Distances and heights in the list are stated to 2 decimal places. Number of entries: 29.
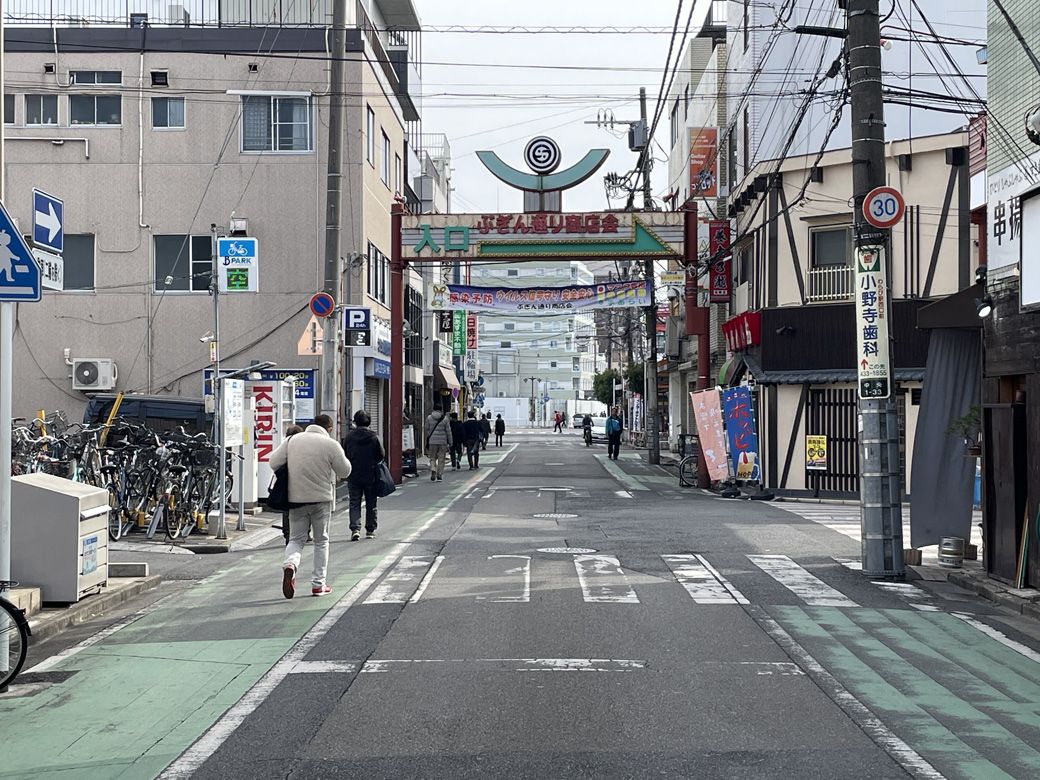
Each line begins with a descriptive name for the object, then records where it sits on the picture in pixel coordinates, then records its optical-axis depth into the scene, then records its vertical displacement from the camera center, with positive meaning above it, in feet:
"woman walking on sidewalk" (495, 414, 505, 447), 190.08 -2.96
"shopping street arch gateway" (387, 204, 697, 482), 97.14 +14.22
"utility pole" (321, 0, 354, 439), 72.49 +12.97
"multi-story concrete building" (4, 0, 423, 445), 104.01 +20.02
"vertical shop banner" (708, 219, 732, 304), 101.30 +12.63
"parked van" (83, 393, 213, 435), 74.54 +0.06
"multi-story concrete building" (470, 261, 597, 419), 411.75 +18.64
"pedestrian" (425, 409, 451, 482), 100.94 -2.39
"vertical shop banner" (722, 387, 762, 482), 87.30 -1.88
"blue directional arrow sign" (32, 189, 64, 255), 28.53 +4.66
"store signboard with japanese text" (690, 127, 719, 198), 124.06 +26.96
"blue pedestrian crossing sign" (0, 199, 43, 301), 26.61 +3.28
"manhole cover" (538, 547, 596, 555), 48.93 -5.82
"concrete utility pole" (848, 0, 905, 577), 44.57 +7.61
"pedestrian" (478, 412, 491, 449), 142.08 -2.27
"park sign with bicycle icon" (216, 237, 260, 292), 63.57 +8.01
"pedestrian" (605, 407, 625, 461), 144.15 -2.91
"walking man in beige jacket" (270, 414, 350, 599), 38.70 -2.46
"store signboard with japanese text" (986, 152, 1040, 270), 39.27 +7.03
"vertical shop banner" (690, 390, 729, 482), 88.69 -1.68
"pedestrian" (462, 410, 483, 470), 122.11 -2.81
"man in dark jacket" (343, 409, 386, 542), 54.95 -2.46
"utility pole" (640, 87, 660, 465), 131.75 +5.09
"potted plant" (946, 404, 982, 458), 45.39 -0.71
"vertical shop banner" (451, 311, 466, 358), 205.05 +13.17
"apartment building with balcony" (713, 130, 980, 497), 81.00 +8.74
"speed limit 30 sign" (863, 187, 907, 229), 43.34 +7.40
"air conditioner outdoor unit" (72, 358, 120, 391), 102.42 +3.38
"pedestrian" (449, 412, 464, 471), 123.03 -3.25
